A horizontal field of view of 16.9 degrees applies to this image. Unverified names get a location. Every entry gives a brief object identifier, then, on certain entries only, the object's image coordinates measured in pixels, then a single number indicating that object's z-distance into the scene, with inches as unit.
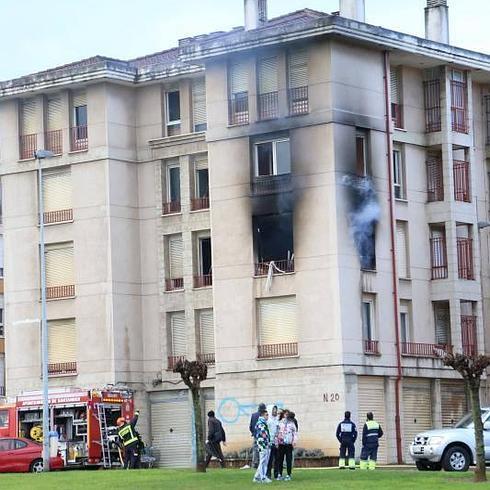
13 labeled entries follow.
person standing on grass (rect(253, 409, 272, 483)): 1621.6
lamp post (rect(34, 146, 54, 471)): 2250.2
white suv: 1872.5
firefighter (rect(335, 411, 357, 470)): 1987.0
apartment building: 2362.2
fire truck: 2396.7
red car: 2253.9
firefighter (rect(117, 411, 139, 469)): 2103.8
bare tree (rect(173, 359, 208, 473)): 1788.9
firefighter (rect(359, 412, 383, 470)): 1974.7
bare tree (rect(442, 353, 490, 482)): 1562.5
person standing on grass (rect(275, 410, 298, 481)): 1691.7
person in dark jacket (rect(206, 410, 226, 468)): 2059.5
